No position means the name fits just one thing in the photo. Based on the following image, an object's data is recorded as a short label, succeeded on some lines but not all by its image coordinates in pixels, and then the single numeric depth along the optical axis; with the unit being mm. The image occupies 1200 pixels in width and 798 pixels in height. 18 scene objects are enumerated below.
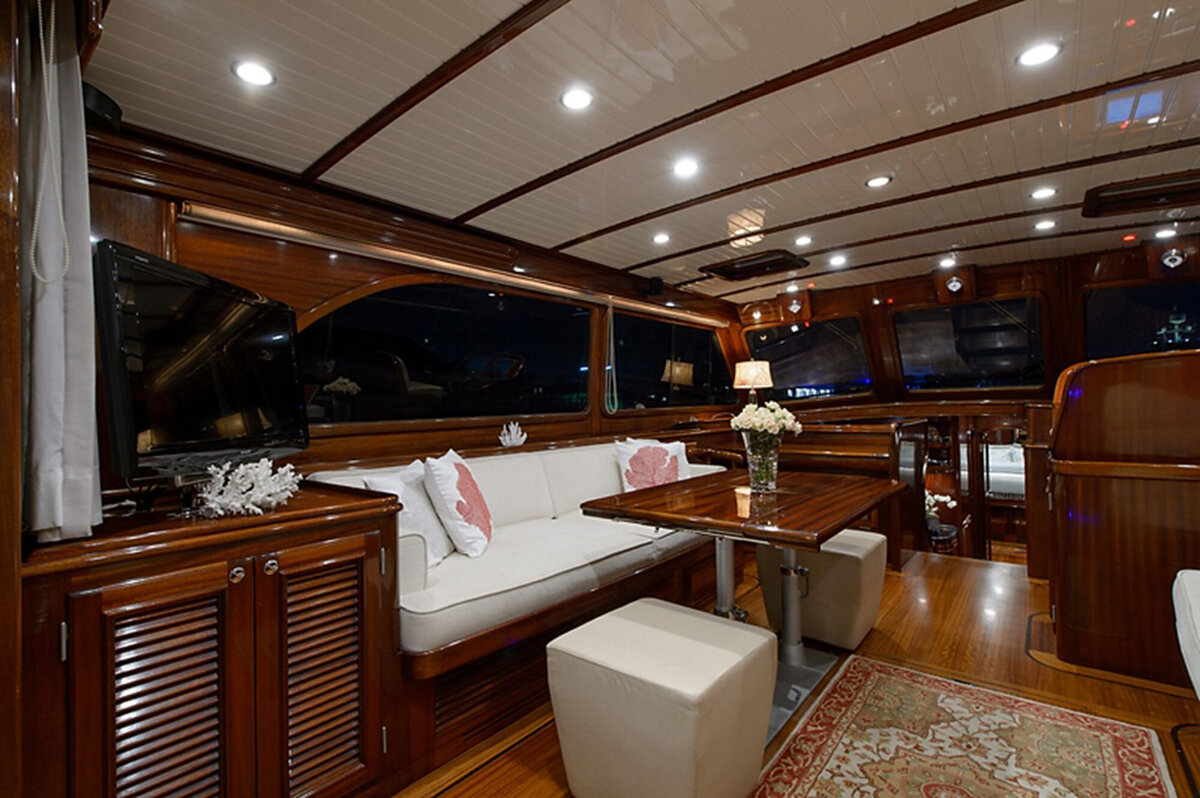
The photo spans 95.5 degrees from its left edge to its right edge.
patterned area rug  1730
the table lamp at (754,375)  5934
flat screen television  1350
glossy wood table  1844
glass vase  2479
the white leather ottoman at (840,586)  2592
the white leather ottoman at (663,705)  1433
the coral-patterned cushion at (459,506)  2436
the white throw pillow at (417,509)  2297
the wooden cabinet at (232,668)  1219
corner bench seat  1916
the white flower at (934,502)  5175
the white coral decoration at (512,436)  3621
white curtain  1182
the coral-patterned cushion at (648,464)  3621
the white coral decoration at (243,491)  1520
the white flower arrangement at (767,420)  2418
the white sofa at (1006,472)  6207
